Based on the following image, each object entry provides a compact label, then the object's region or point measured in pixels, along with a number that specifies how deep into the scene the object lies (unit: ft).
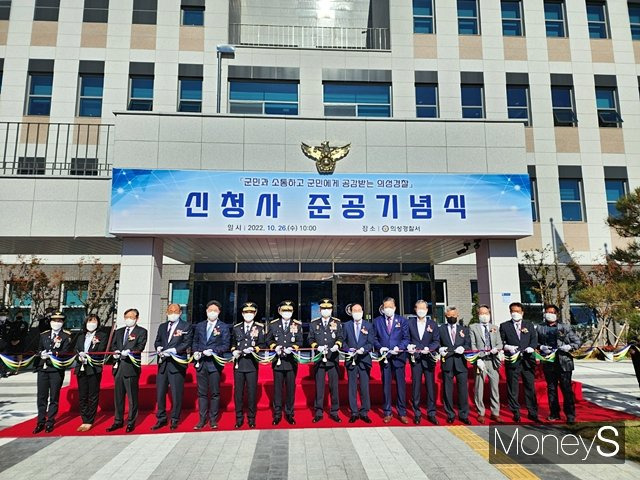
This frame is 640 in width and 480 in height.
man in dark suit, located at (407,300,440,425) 23.20
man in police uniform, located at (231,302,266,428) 22.24
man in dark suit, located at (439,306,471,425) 23.16
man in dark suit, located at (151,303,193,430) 22.06
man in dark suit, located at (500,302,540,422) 23.02
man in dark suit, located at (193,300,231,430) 22.06
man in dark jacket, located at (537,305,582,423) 22.47
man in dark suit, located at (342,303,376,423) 23.22
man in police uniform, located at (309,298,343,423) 23.15
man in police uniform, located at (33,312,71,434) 21.47
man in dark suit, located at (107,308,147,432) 21.77
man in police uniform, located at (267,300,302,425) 22.85
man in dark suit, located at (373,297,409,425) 23.36
